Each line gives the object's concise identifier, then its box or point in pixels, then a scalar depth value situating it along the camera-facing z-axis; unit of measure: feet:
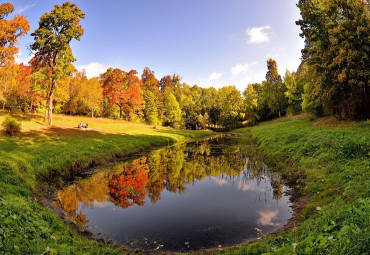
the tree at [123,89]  185.37
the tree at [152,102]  225.76
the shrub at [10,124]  73.12
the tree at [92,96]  183.83
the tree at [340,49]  73.87
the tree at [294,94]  215.31
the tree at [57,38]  101.81
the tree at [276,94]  247.91
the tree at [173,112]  233.96
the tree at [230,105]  258.57
